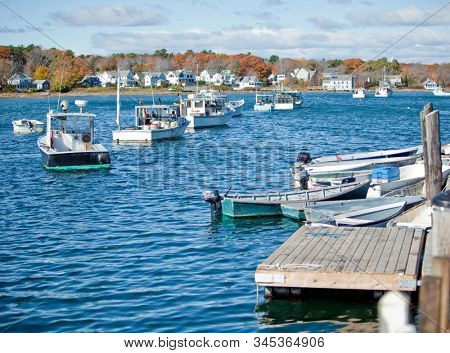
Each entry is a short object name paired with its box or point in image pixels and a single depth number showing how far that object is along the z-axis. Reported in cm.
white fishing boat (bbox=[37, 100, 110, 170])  3994
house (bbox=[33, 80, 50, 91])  18888
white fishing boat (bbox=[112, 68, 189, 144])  5528
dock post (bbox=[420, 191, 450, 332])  989
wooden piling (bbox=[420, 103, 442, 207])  1838
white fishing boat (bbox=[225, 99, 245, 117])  9625
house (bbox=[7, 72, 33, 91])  19238
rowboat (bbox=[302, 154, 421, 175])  3341
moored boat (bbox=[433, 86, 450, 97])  19212
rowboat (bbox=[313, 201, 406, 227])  2139
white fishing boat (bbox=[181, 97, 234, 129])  7162
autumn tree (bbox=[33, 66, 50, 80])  19918
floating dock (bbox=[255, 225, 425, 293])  1505
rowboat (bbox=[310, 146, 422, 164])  3650
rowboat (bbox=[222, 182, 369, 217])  2572
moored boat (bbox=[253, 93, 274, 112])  11056
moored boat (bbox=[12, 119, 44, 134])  7017
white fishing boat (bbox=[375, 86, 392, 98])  18138
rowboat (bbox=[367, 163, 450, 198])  2780
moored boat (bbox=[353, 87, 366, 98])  17075
